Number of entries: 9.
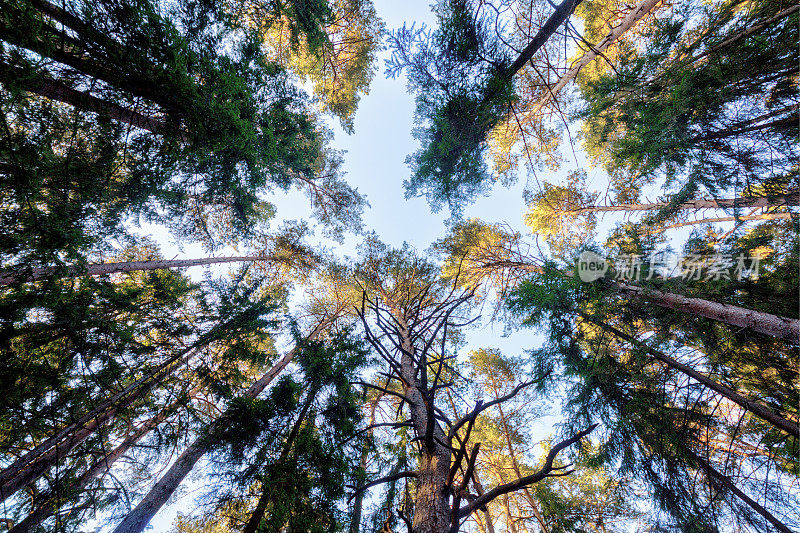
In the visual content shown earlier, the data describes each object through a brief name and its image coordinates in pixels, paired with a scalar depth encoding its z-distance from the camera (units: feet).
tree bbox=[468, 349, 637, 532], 18.22
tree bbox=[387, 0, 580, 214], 12.69
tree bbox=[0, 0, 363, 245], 9.26
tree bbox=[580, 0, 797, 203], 14.66
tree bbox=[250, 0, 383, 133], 28.53
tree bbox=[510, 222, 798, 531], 14.47
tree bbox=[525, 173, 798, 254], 21.54
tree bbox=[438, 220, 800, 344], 30.09
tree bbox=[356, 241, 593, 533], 5.38
